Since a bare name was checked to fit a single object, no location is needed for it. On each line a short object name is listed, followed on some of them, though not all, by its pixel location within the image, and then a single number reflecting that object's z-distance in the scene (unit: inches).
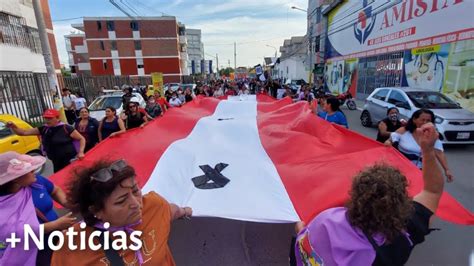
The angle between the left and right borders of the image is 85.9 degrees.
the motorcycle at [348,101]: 609.9
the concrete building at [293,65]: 1625.0
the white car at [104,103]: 400.5
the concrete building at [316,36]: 1114.7
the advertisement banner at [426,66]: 456.8
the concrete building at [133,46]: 1737.2
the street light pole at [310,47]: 1177.2
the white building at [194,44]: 3439.5
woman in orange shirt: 55.5
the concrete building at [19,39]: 525.1
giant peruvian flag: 100.1
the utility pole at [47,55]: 301.9
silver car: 266.2
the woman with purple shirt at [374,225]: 50.1
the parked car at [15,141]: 211.8
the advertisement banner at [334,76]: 925.5
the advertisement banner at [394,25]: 426.3
